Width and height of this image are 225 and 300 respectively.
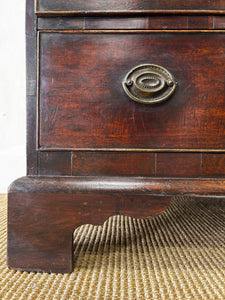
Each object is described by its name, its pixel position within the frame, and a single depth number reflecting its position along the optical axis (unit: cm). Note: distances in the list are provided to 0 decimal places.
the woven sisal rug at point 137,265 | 51
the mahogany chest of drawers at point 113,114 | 57
